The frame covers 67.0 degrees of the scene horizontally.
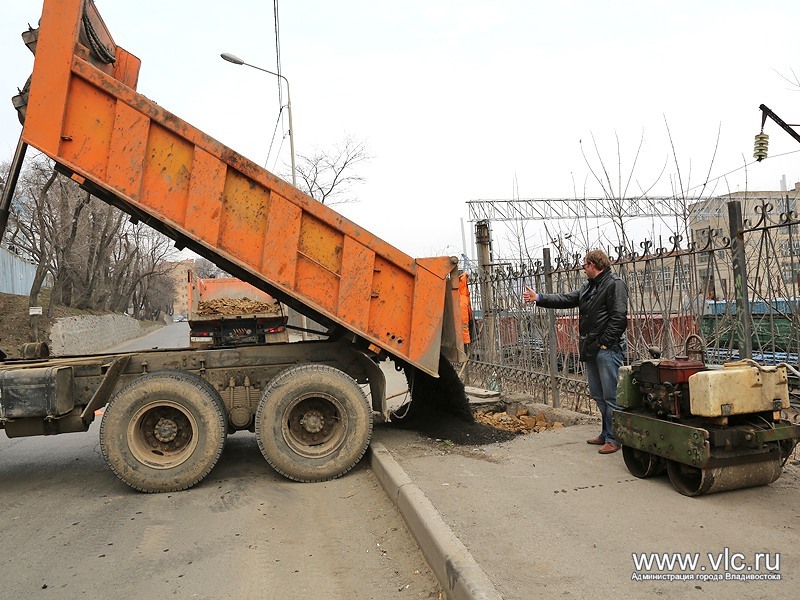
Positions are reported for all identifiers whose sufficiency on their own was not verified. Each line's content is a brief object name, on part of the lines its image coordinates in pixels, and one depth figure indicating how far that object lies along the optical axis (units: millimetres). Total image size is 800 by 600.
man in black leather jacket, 5551
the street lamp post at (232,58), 17891
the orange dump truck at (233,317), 13641
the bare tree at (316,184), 29984
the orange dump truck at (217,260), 5418
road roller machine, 4000
